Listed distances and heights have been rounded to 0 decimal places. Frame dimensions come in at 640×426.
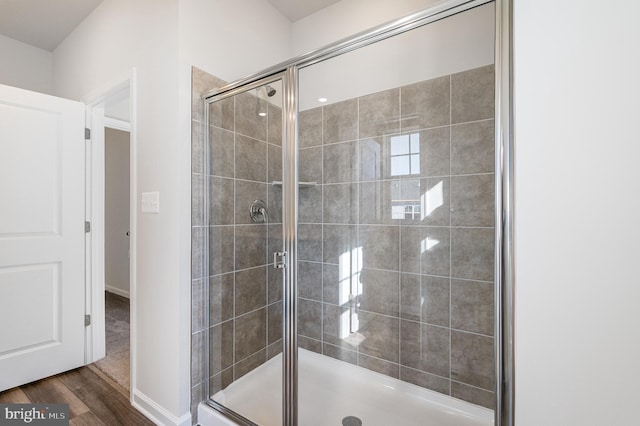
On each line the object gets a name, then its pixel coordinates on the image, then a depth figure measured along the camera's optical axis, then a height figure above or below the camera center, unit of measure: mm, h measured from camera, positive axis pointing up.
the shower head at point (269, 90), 1503 +623
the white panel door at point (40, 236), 1941 -176
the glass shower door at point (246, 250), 1501 -217
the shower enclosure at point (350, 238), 1342 -140
